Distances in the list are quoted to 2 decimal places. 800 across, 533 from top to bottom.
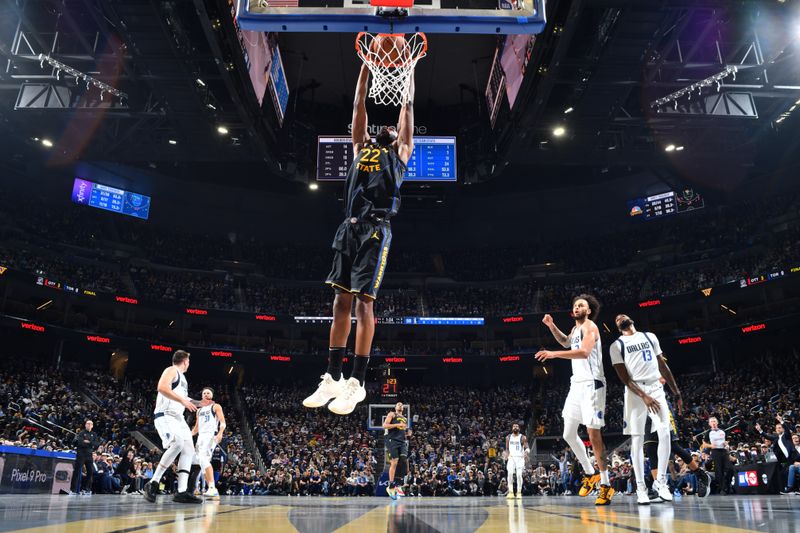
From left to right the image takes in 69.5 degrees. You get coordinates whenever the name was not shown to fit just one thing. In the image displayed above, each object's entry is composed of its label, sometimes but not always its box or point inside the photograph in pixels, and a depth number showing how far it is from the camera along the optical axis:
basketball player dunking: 5.06
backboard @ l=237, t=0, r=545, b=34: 5.77
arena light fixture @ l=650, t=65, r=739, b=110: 15.23
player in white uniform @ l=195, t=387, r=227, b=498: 10.71
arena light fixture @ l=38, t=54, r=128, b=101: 14.97
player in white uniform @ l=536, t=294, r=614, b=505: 6.66
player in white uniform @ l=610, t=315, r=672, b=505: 6.54
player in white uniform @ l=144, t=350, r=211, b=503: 7.63
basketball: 6.53
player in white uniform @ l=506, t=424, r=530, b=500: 14.41
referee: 11.92
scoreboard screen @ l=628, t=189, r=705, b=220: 29.78
